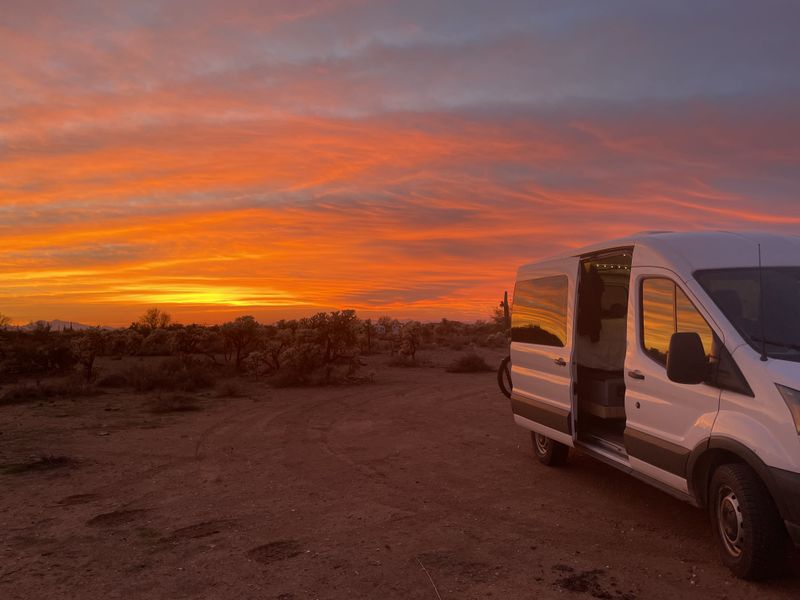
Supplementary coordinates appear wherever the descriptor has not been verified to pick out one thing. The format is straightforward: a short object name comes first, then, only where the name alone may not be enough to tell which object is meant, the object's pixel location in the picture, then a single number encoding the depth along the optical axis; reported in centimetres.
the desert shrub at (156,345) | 2942
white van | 458
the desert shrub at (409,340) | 2795
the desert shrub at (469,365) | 2398
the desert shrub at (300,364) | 2045
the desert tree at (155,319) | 4466
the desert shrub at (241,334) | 2495
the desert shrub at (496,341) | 3766
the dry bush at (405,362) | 2645
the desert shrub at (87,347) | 2013
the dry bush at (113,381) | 1923
